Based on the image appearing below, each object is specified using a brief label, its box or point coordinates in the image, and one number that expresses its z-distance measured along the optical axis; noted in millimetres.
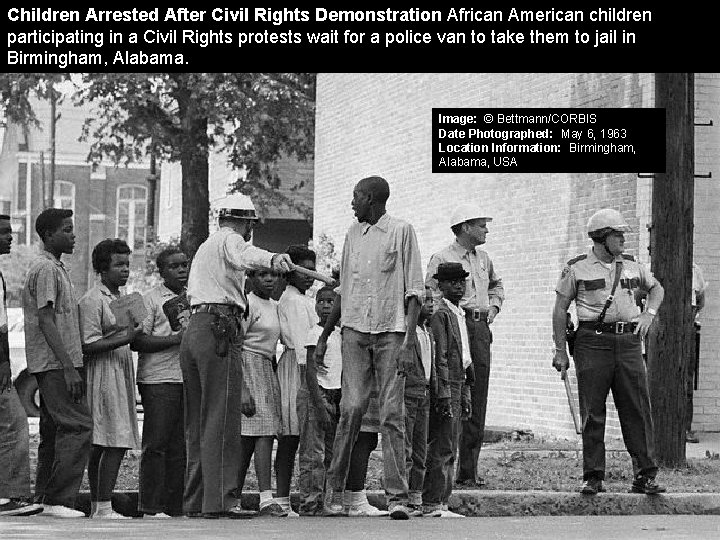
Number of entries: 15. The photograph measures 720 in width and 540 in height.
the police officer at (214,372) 9406
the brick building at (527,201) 16031
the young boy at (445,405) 9914
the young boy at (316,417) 9828
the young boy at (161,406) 9844
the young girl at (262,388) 9922
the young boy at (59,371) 9438
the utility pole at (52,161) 52888
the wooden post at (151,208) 39781
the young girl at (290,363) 10016
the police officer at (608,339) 10836
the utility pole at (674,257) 12461
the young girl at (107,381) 9719
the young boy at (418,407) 9625
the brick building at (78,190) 65000
